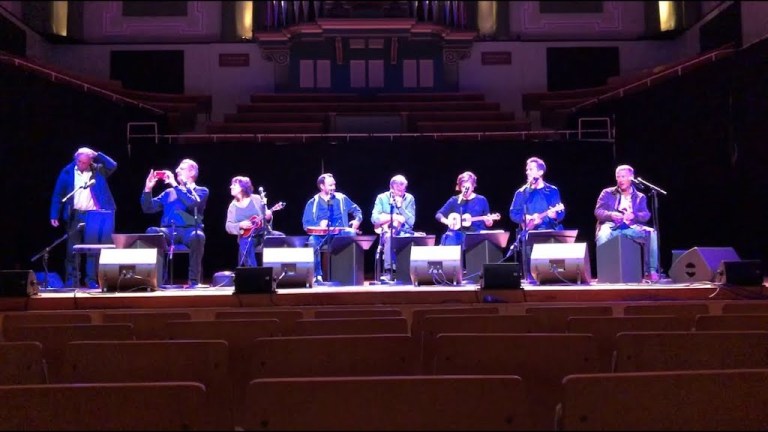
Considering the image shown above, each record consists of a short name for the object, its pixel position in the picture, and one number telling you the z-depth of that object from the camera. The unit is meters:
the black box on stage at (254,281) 5.29
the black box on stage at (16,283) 5.17
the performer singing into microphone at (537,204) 7.30
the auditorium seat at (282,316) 3.34
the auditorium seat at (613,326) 3.04
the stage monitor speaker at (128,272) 5.93
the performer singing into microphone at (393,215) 7.57
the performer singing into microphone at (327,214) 7.46
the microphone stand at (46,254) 5.95
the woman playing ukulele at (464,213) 7.67
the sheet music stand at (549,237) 6.60
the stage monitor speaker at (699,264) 6.06
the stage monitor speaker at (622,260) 6.55
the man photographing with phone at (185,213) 7.03
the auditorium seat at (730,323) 3.12
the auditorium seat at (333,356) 2.40
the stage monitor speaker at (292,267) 6.29
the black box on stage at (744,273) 5.39
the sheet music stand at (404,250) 7.16
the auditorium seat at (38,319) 3.90
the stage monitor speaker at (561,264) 6.17
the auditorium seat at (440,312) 3.46
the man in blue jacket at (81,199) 7.04
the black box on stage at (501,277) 5.31
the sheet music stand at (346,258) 7.20
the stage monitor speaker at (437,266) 6.41
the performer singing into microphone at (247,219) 7.18
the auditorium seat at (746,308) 3.88
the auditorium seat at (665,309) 3.80
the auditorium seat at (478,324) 3.18
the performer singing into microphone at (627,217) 6.90
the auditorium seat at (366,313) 3.73
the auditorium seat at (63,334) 3.08
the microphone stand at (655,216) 6.50
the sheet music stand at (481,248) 7.22
